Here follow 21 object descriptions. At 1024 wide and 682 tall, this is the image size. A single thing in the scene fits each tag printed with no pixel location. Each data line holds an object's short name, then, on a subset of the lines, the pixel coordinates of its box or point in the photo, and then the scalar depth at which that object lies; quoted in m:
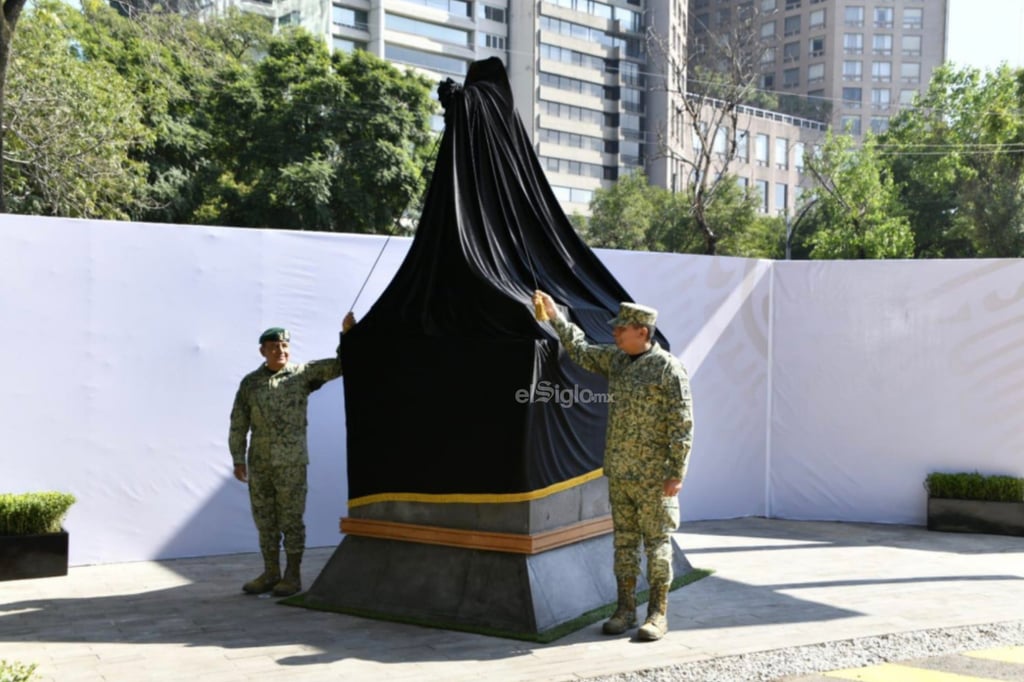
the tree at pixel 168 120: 28.92
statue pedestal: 6.55
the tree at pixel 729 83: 31.95
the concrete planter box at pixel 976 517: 10.59
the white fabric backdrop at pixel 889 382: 11.02
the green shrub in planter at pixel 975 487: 10.67
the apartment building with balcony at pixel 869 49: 93.88
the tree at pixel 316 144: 31.81
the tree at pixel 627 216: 50.34
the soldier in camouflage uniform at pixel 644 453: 6.36
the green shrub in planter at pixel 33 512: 7.91
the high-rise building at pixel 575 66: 69.44
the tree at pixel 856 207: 38.69
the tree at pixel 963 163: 37.12
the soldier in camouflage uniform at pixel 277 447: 7.54
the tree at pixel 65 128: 16.39
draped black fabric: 6.75
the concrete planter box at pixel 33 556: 7.91
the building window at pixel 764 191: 81.62
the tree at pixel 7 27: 10.59
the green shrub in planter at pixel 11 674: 3.57
